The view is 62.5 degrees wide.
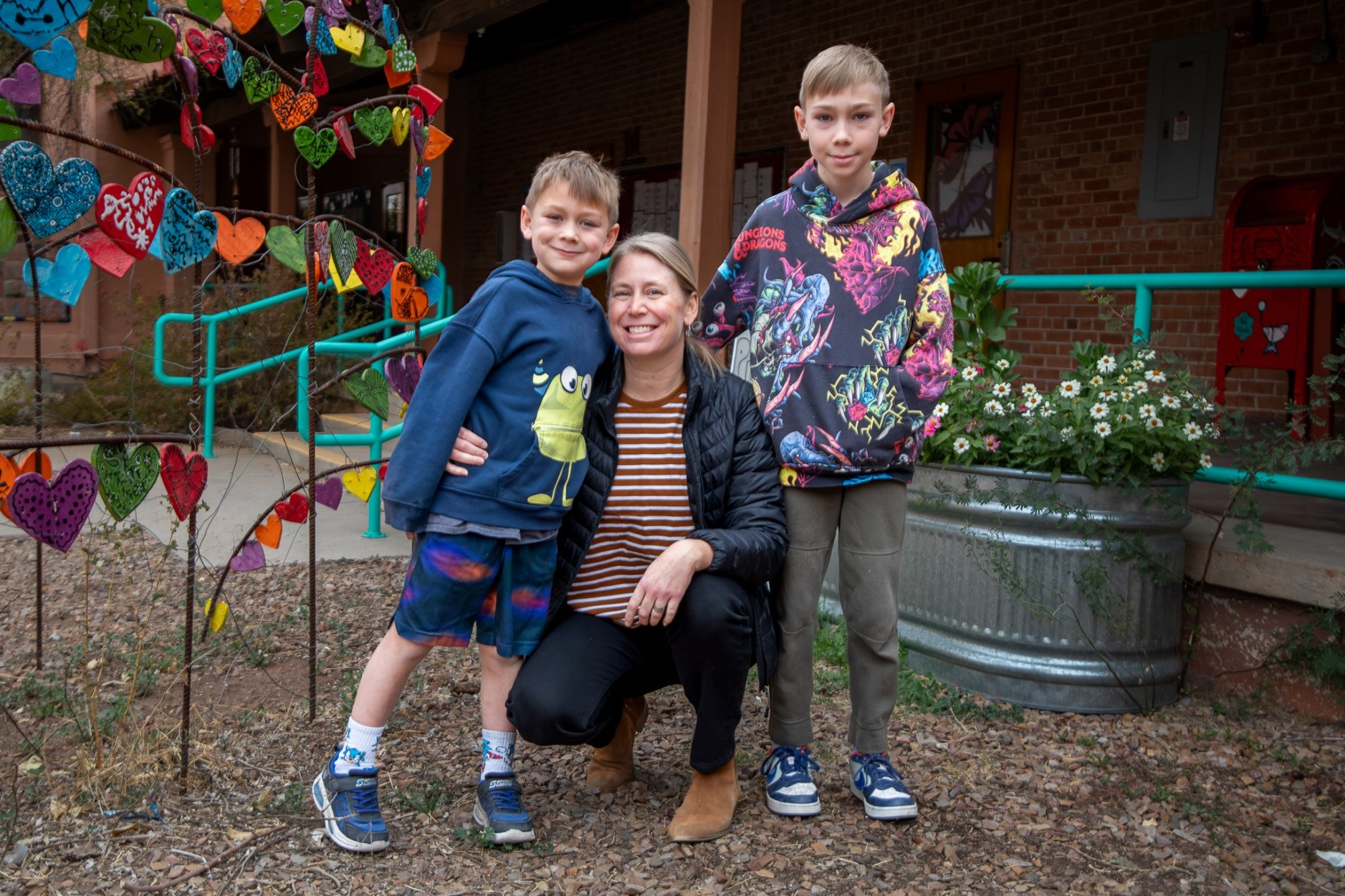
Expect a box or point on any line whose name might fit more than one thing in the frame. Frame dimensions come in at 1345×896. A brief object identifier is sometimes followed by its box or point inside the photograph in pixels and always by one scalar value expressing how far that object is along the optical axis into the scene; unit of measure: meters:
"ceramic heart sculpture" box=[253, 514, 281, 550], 2.54
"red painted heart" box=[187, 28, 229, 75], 2.36
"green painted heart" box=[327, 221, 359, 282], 2.62
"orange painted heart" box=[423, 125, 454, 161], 2.95
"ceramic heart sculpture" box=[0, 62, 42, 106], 2.08
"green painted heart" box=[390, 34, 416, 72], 2.86
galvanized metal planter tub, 3.04
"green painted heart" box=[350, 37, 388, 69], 2.83
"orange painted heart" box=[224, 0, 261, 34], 2.32
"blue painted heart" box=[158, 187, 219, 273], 2.13
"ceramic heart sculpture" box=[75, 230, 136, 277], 2.04
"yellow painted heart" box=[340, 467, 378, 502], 2.76
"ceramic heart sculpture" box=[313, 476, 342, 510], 2.78
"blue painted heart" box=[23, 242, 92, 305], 1.96
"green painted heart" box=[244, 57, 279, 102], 2.49
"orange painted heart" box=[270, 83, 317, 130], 2.62
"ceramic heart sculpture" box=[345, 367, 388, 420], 2.75
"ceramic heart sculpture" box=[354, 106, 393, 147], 2.79
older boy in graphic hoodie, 2.28
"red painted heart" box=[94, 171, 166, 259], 2.00
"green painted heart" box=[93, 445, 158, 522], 2.09
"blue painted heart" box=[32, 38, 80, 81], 1.96
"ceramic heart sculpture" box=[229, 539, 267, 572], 2.51
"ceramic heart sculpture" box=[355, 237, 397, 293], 2.74
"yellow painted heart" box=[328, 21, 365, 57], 2.72
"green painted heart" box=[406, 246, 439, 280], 2.88
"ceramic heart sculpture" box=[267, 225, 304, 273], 2.50
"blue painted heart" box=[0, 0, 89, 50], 1.79
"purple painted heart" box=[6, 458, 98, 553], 1.95
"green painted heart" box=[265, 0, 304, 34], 2.50
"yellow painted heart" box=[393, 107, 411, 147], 2.89
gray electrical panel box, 5.84
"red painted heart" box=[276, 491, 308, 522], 2.62
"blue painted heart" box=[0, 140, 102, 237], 1.85
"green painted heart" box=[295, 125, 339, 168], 2.65
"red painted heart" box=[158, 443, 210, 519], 2.22
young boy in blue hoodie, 2.09
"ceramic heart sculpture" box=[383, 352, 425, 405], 2.72
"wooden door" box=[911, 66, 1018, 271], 6.87
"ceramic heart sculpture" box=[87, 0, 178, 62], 1.99
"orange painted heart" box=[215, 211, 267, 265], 2.31
